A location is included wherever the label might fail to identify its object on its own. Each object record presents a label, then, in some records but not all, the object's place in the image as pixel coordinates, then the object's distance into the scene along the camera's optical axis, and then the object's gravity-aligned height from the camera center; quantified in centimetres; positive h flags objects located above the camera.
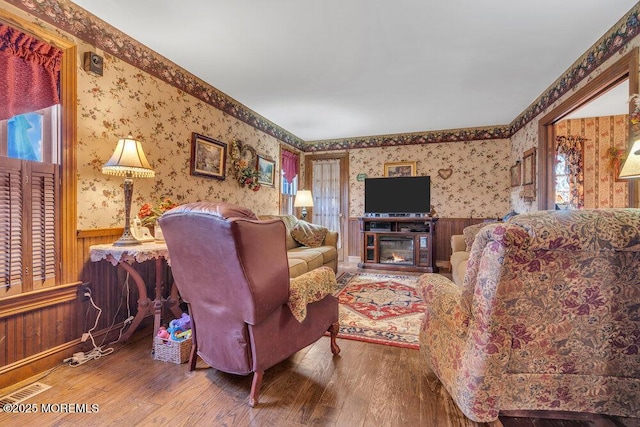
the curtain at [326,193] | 582 +39
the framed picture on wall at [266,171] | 436 +65
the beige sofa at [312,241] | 377 -43
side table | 191 -31
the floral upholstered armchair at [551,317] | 106 -43
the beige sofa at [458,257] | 265 -46
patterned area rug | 234 -97
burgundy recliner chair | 134 -36
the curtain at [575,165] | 455 +75
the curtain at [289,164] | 524 +88
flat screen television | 504 +30
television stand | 476 -53
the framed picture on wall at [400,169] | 531 +81
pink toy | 200 -85
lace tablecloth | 188 -27
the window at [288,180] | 522 +61
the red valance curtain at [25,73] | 167 +85
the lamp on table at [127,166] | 200 +32
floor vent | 153 -100
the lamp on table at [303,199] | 497 +23
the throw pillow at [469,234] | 310 -23
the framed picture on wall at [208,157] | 312 +63
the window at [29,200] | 171 +7
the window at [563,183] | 461 +47
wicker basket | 192 -93
